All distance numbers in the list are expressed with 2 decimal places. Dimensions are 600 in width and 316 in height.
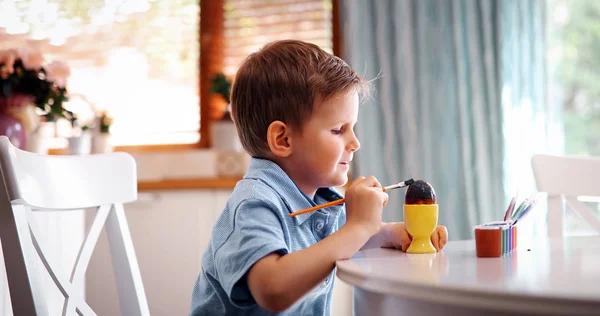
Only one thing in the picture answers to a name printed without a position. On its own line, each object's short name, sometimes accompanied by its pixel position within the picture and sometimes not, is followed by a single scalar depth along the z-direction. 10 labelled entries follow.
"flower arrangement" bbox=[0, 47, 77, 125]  2.06
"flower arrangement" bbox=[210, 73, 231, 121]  2.73
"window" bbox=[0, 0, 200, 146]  3.05
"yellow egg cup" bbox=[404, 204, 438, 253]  0.92
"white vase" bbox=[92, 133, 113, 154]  2.81
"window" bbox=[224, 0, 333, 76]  2.80
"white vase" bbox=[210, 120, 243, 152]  2.80
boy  0.89
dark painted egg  0.92
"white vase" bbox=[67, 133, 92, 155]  2.56
